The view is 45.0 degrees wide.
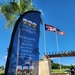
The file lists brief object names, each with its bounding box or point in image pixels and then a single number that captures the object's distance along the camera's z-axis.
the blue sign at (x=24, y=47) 4.06
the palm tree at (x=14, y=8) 9.42
